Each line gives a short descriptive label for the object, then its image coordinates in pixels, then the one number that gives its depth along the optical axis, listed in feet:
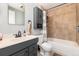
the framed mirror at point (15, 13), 5.67
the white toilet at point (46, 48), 5.47
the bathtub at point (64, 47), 5.27
